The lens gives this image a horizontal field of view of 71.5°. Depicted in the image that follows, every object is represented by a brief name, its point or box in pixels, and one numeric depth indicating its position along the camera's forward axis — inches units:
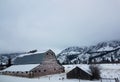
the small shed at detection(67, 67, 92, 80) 748.2
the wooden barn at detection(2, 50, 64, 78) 938.0
